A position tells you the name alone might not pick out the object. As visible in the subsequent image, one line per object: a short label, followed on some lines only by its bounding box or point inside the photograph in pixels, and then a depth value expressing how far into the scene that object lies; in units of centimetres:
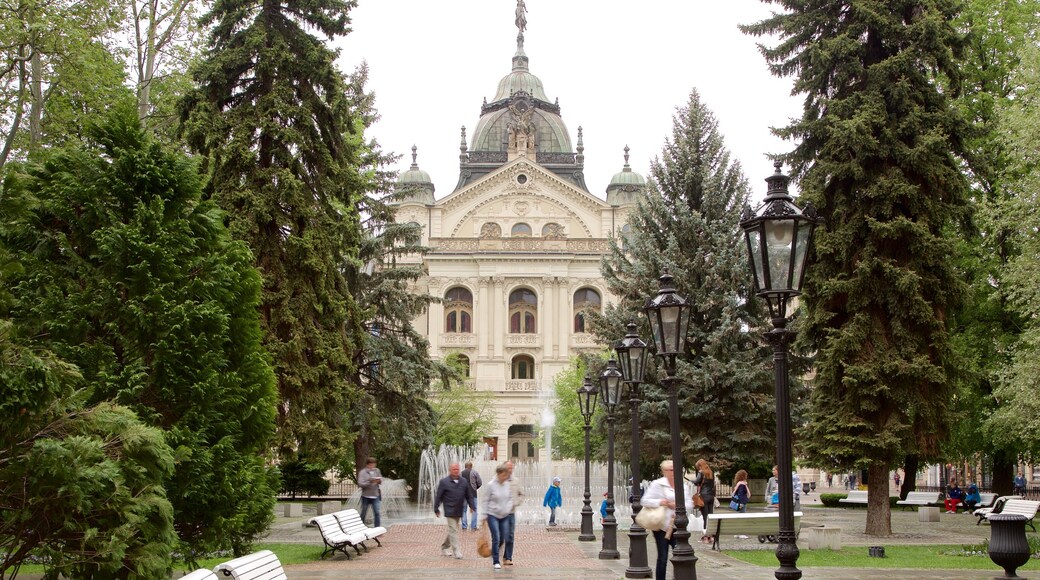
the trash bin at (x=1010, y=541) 1265
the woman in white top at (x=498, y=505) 1501
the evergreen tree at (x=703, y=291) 2786
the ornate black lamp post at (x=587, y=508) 2017
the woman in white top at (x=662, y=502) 1177
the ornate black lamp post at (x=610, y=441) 1669
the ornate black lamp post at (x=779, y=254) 827
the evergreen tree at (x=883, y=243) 2061
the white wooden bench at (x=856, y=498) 3775
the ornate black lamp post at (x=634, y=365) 1519
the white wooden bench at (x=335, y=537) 1628
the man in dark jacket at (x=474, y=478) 2001
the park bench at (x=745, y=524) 1819
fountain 2919
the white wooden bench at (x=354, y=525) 1759
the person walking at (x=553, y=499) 2498
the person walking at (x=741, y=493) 2127
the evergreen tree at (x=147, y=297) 1066
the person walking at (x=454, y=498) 1630
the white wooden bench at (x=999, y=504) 2132
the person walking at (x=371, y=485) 2027
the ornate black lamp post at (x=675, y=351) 1080
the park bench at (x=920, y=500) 3247
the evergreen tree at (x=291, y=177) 1947
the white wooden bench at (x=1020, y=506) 1870
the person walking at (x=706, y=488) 1944
